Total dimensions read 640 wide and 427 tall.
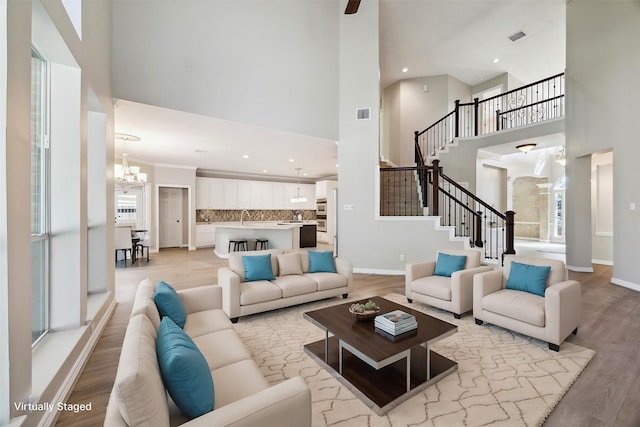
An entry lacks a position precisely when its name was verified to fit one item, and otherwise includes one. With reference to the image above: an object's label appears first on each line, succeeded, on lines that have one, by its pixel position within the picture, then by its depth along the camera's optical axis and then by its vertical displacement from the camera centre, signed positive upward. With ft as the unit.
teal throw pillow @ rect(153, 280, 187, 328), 7.07 -2.35
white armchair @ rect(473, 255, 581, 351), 8.61 -3.02
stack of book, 7.13 -2.82
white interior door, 31.01 -0.49
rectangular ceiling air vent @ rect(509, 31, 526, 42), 22.71 +14.29
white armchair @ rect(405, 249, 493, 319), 11.12 -3.00
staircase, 18.80 +2.98
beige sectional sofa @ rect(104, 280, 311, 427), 3.25 -2.54
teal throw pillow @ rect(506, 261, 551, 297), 9.96 -2.35
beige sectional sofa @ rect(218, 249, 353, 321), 10.98 -3.04
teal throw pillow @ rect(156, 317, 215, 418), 3.91 -2.34
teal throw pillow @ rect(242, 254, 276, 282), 12.08 -2.38
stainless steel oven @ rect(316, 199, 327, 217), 37.35 +0.64
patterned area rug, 5.96 -4.25
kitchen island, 23.86 -1.97
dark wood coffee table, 6.37 -4.06
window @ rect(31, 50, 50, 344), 7.58 +0.38
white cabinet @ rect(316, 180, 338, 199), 36.40 +3.21
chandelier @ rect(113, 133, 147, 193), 19.04 +2.86
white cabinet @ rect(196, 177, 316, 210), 32.99 +2.37
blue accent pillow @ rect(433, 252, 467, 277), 12.42 -2.28
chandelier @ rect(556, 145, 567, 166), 27.41 +5.57
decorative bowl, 7.93 -2.82
